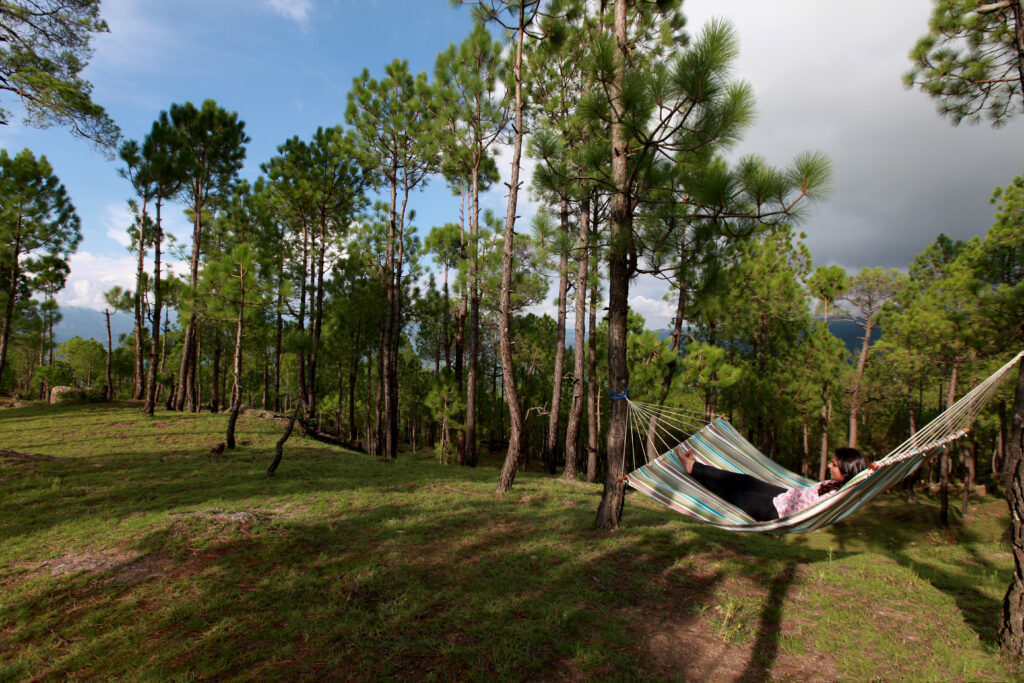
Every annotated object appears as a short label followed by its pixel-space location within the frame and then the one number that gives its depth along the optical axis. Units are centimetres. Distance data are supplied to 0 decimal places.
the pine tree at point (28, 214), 1061
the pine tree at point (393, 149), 984
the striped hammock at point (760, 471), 327
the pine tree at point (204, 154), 1077
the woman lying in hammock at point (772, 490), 410
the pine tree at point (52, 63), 477
